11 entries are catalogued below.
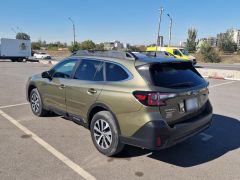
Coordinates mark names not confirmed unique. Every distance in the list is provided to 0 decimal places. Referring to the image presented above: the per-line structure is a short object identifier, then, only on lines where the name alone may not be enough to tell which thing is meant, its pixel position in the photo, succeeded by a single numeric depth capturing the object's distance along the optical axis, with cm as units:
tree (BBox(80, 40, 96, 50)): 6862
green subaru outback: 350
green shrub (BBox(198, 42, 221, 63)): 4444
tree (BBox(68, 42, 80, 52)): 6089
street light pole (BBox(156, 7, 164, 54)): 3902
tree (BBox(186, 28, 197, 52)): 6634
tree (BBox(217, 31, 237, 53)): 7062
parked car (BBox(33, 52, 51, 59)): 4518
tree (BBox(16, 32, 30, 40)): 10912
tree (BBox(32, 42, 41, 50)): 9062
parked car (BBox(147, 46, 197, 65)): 2459
